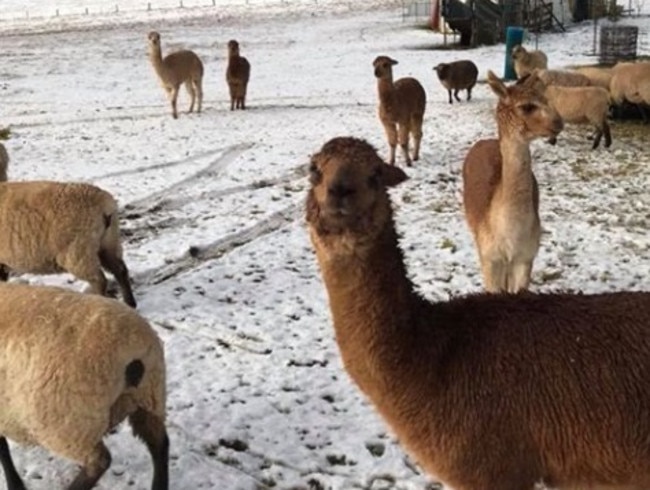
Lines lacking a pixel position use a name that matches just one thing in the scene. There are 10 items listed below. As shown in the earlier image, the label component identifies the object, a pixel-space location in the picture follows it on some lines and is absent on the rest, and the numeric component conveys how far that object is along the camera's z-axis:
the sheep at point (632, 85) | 14.47
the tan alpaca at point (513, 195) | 5.82
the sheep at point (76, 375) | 3.91
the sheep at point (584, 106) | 12.87
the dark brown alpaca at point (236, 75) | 18.50
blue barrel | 21.34
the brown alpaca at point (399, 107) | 12.05
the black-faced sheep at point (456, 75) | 18.22
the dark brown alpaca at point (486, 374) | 3.11
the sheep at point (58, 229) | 6.46
